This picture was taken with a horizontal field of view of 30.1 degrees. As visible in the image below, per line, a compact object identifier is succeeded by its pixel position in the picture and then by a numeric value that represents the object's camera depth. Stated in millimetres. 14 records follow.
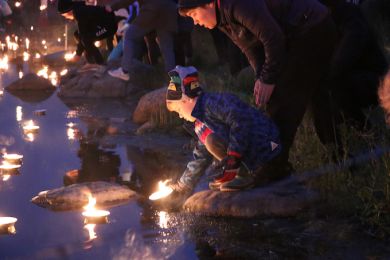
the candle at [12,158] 7285
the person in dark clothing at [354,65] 6531
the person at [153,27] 11234
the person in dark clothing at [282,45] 5215
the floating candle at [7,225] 5236
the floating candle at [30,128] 9119
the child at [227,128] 5484
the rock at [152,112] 9064
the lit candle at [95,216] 5434
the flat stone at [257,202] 5426
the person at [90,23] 13742
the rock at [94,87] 12734
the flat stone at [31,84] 13609
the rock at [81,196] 5934
